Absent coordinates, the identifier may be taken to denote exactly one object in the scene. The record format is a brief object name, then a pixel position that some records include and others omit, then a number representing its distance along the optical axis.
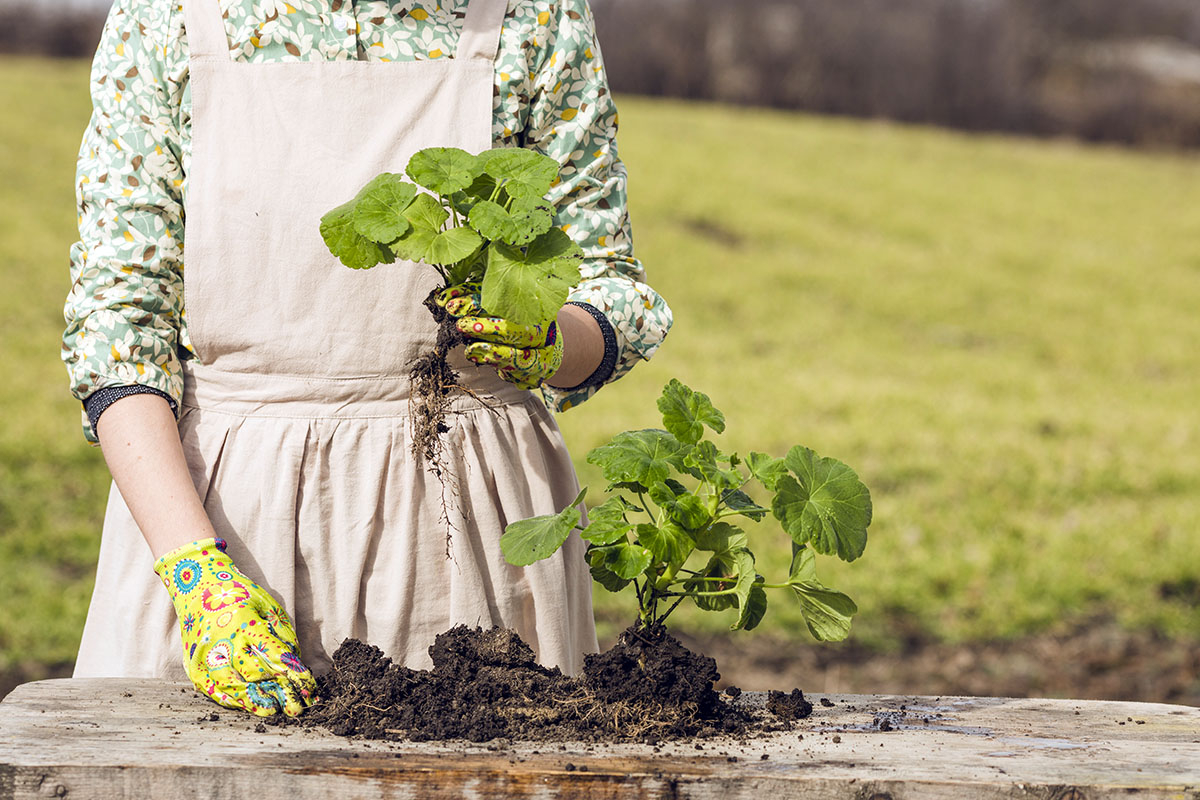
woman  2.65
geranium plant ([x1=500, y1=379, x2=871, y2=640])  2.54
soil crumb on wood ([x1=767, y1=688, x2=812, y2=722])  2.59
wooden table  2.42
